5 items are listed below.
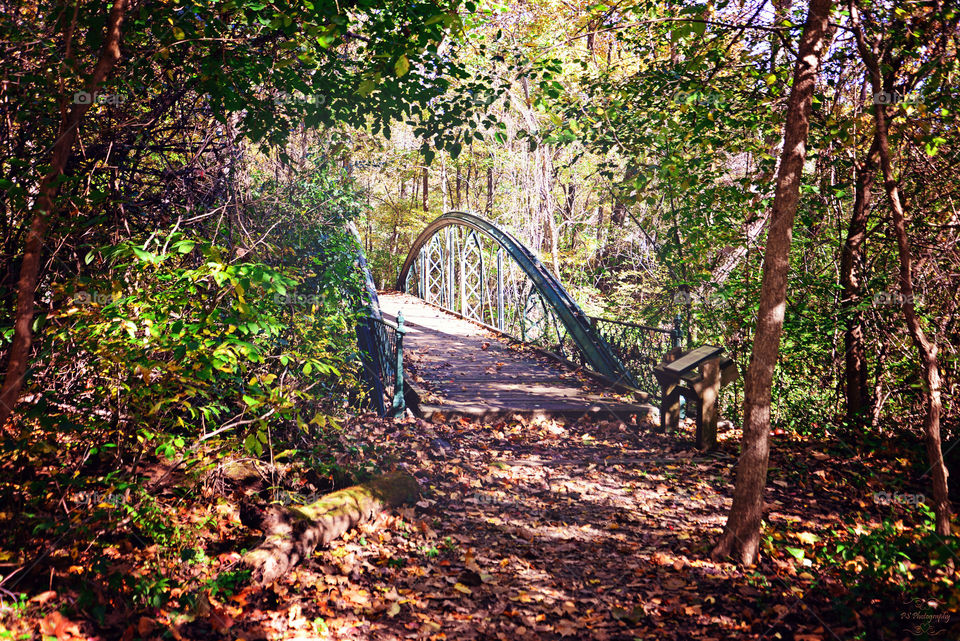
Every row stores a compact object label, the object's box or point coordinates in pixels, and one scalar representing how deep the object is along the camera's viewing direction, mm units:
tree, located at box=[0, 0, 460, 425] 2768
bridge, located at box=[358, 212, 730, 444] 6652
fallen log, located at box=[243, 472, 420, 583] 3422
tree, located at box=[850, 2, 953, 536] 3533
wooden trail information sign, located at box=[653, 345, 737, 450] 5840
